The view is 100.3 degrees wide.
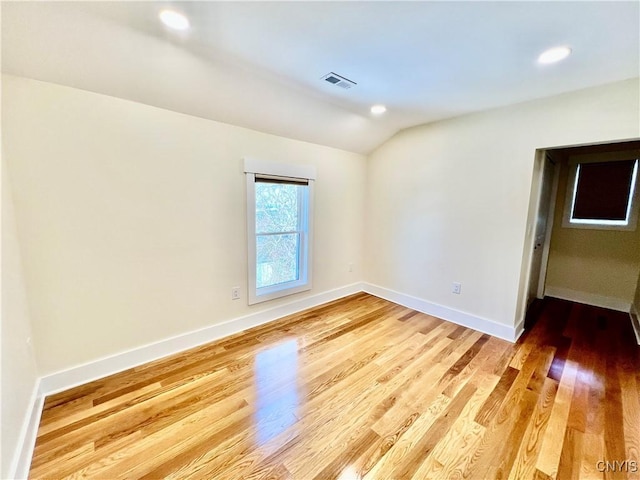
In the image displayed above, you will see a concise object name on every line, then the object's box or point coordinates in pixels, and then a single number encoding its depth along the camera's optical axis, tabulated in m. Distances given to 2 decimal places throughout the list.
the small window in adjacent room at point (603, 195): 3.34
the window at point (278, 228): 2.83
